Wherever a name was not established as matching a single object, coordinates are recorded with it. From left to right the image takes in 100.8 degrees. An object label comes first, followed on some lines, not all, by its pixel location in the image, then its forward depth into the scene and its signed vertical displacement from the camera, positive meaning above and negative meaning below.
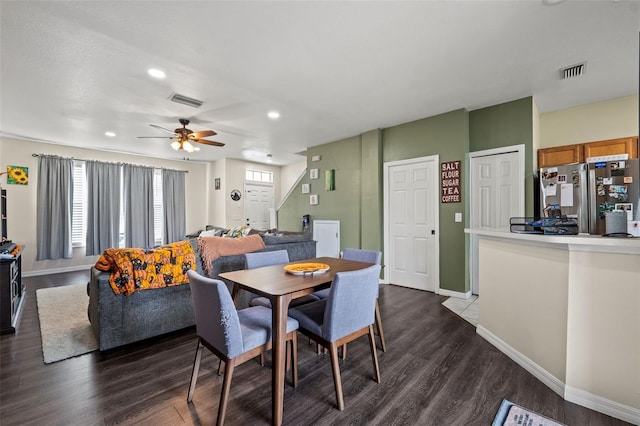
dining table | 1.48 -0.47
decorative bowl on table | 2.02 -0.44
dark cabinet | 2.63 -0.85
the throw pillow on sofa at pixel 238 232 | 4.61 -0.35
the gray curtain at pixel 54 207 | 5.13 +0.12
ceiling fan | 3.95 +1.17
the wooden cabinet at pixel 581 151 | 3.30 +0.81
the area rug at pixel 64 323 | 2.34 -1.20
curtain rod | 5.13 +1.15
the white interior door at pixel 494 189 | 3.50 +0.33
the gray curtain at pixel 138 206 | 6.12 +0.17
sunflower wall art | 4.90 +0.72
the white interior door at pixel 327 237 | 5.38 -0.50
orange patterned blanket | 2.27 -0.48
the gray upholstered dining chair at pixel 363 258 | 2.28 -0.46
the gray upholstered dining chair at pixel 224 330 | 1.42 -0.71
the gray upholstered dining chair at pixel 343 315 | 1.61 -0.68
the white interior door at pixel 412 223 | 4.07 -0.16
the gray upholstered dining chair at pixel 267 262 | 2.26 -0.47
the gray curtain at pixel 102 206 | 5.68 +0.16
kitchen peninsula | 1.54 -0.69
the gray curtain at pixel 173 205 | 6.71 +0.21
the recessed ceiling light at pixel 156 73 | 2.67 +1.45
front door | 7.63 +0.25
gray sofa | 2.24 -0.89
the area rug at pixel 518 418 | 1.50 -1.20
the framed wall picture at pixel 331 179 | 5.49 +0.71
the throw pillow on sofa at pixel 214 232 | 5.77 -0.43
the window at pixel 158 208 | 6.66 +0.13
